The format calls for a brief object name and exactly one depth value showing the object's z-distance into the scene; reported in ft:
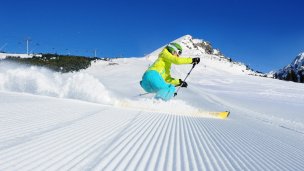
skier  26.24
